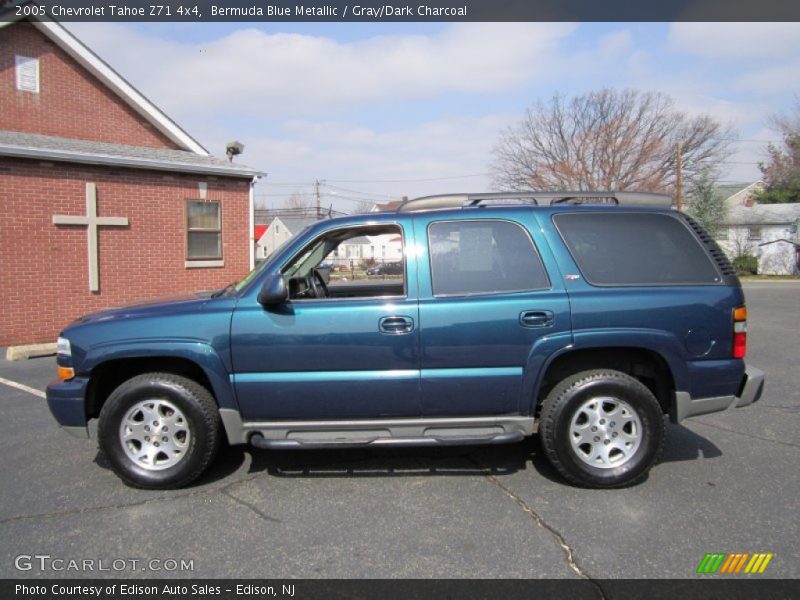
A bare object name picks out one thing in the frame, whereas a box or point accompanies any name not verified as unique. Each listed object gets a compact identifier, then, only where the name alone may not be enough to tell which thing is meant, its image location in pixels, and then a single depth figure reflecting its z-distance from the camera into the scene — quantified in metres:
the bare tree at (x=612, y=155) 35.66
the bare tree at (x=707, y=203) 35.59
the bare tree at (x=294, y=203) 95.43
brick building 8.91
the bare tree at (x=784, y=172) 42.62
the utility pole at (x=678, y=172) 29.70
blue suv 3.40
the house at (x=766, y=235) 36.06
